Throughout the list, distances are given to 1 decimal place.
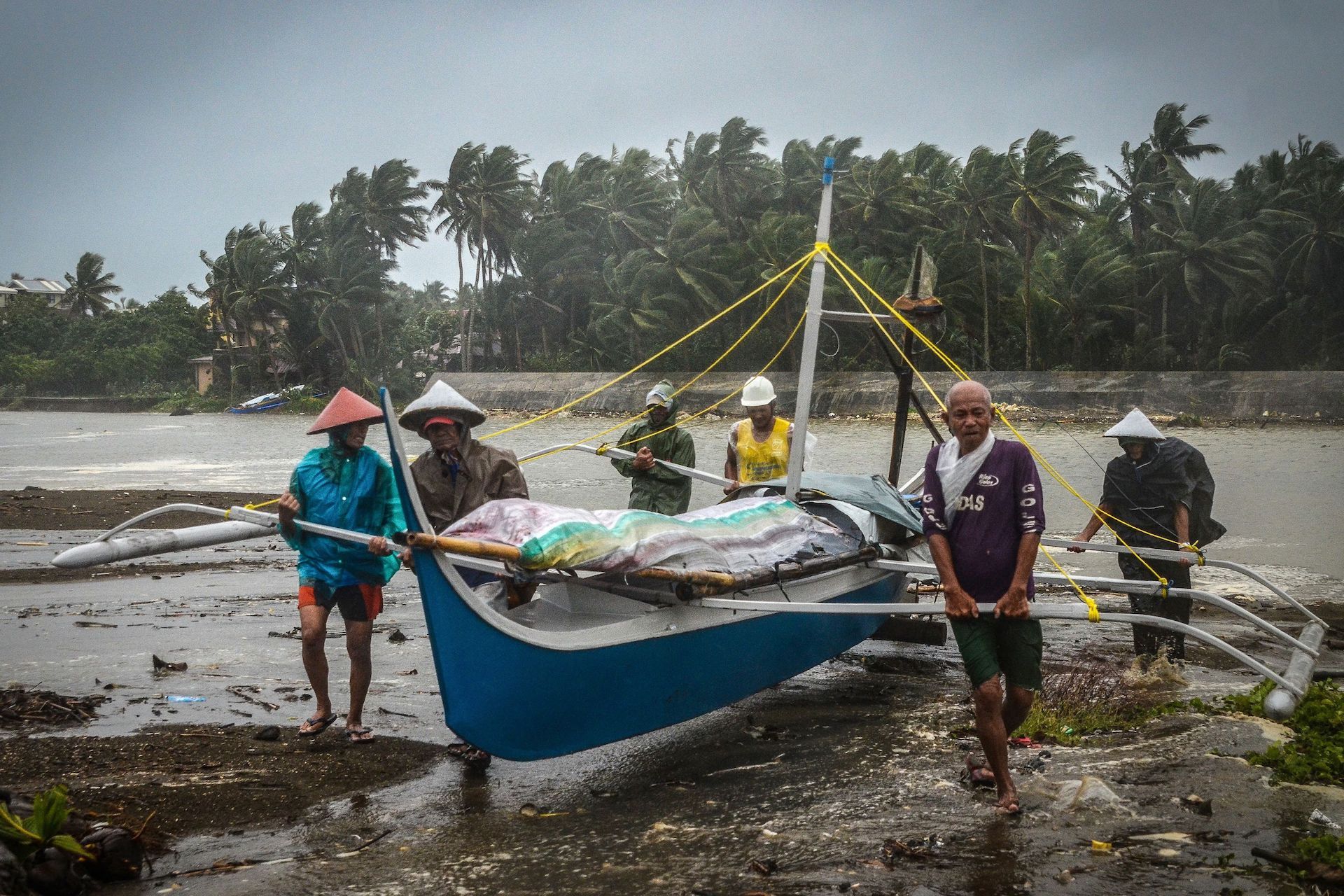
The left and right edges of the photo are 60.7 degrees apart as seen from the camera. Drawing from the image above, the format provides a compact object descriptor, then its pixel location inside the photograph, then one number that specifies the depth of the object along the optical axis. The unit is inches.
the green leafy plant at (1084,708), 205.0
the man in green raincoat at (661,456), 288.0
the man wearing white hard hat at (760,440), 274.5
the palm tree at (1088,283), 1407.5
